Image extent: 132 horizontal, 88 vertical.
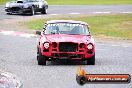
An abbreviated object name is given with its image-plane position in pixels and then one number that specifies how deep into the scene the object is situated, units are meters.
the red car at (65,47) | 29.23
